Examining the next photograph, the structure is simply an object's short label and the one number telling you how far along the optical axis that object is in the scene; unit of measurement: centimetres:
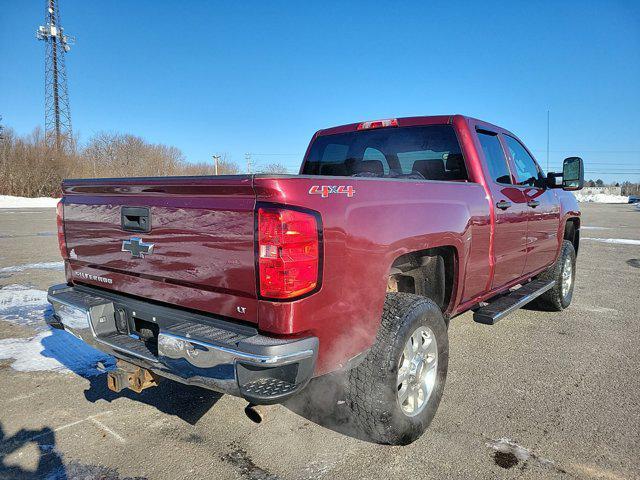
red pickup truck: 199
